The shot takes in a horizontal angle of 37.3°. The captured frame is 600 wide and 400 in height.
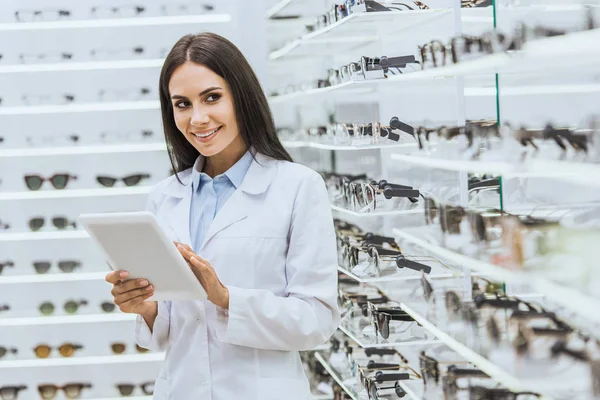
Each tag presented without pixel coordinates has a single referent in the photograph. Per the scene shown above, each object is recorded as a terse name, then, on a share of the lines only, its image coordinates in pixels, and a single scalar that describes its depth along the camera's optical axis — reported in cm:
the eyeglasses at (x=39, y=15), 629
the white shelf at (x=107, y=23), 628
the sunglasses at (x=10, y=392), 609
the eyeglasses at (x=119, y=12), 632
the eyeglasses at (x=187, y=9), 628
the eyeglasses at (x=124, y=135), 631
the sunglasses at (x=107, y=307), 629
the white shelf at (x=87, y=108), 630
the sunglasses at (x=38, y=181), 626
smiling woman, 240
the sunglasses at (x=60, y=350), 629
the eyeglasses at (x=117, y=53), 633
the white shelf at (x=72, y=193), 623
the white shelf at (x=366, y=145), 350
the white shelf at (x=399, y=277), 336
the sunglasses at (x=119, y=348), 630
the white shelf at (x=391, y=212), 333
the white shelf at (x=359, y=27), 333
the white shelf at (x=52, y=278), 624
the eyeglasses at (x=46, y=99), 634
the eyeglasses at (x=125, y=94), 633
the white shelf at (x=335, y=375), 391
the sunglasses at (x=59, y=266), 630
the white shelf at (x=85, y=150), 625
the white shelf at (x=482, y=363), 165
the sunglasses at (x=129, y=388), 616
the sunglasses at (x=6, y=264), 634
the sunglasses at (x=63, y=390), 618
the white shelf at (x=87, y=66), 630
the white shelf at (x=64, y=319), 623
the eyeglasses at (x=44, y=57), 635
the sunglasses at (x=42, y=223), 630
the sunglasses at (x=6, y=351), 634
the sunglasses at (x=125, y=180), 631
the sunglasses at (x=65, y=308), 632
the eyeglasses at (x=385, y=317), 349
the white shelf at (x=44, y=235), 625
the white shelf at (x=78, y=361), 627
